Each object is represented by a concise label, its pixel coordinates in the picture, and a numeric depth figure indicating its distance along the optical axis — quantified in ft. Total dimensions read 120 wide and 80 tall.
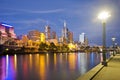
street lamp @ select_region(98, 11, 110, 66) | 32.36
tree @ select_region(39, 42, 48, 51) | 259.28
